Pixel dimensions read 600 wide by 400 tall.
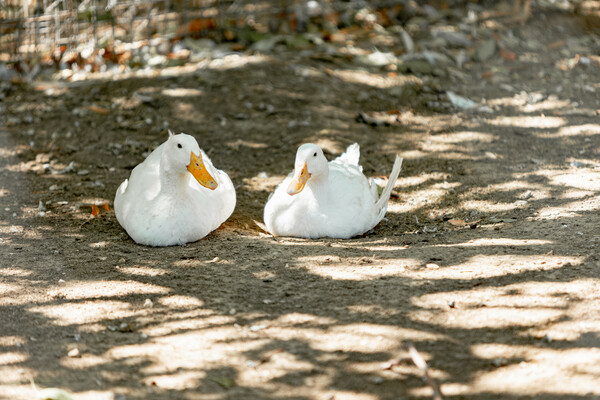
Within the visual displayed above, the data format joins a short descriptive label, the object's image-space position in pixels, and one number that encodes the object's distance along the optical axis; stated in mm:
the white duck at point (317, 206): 9320
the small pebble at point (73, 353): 6113
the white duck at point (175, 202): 9062
